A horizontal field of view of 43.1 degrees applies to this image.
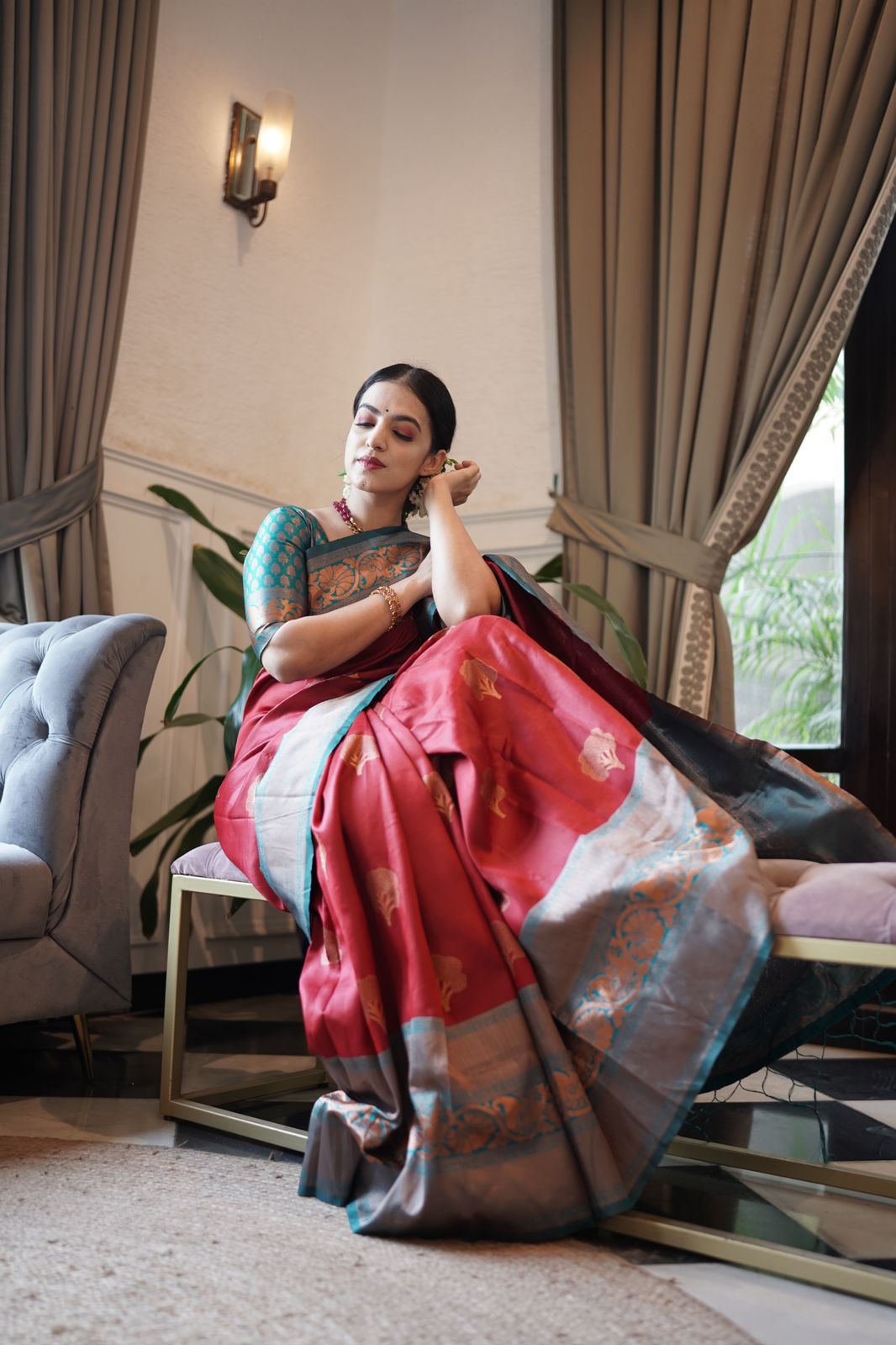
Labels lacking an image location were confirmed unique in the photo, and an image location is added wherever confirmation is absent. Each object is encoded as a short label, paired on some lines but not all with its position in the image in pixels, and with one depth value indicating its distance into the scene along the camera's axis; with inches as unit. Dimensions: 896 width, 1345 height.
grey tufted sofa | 76.6
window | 119.0
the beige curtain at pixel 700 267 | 116.6
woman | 50.6
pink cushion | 46.5
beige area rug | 41.3
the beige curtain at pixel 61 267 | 101.3
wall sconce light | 126.6
